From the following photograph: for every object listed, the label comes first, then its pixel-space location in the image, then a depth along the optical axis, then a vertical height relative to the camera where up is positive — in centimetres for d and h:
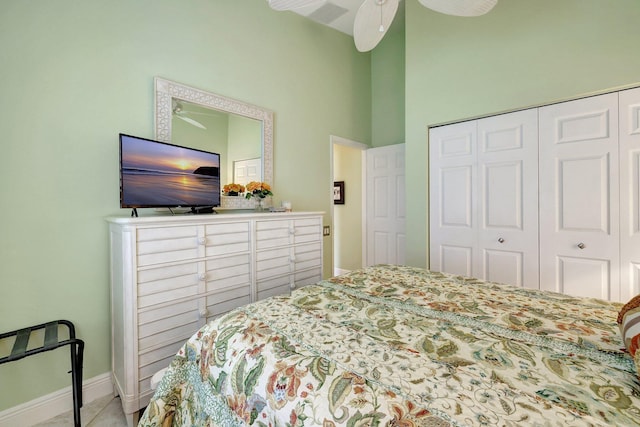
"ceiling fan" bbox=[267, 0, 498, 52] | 160 +127
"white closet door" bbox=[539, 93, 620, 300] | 206 +10
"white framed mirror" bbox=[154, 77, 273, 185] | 207 +87
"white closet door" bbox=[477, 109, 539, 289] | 239 +11
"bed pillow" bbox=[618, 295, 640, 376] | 78 -37
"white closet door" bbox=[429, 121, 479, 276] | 271 +12
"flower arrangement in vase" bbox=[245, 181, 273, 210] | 254 +19
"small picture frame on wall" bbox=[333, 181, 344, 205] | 469 +32
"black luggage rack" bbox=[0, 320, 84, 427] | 134 -68
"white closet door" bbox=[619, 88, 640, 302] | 197 +12
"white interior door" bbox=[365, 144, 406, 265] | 369 +8
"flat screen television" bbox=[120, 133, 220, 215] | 170 +25
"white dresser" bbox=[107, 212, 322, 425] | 155 -45
